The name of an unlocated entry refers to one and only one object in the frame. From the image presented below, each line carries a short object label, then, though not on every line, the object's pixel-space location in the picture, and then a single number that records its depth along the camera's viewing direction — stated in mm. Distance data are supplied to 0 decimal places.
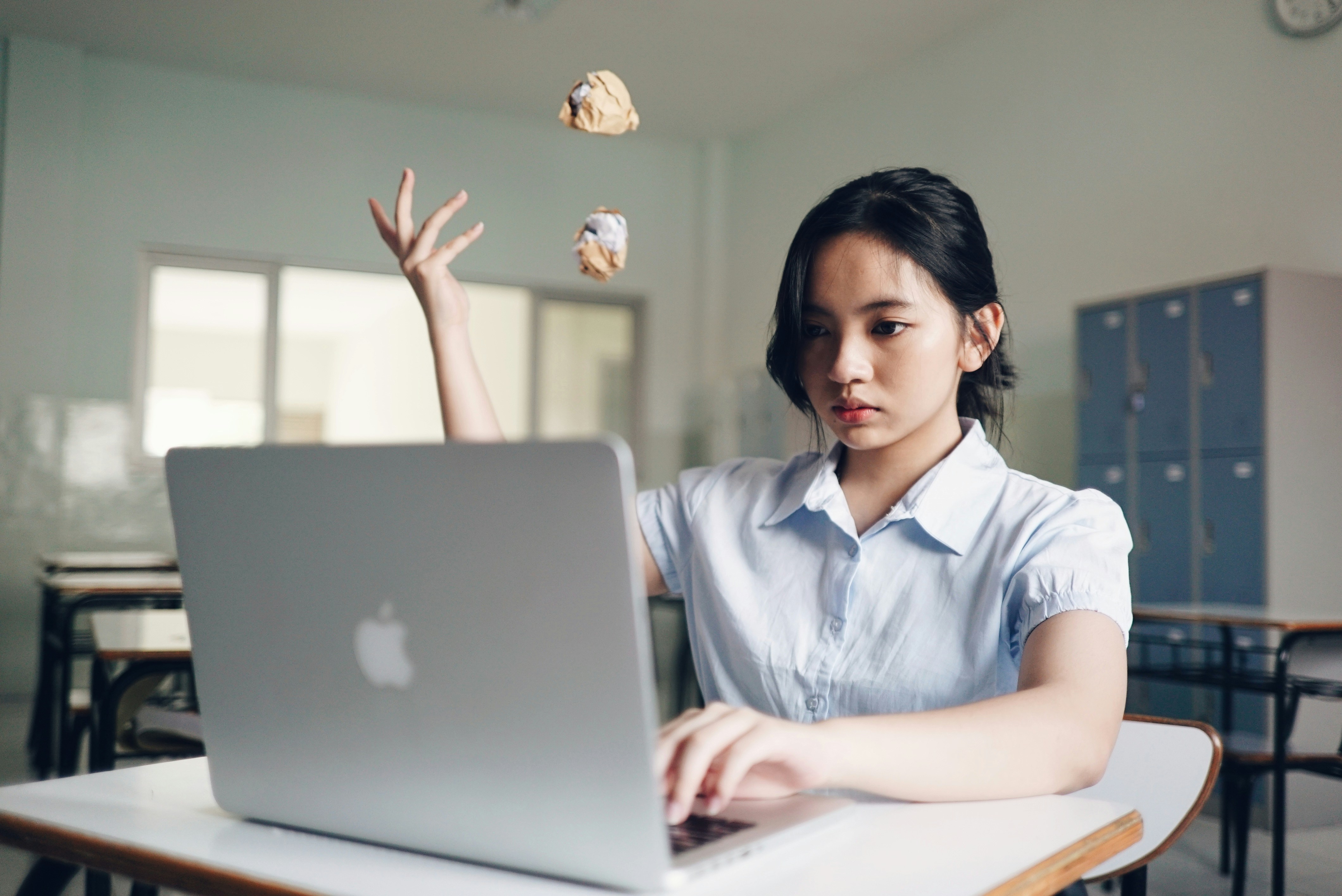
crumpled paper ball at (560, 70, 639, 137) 1215
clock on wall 3789
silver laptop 550
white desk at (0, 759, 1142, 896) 625
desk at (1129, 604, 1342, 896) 2680
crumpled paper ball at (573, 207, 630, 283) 1185
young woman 1043
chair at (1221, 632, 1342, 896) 2637
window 6246
